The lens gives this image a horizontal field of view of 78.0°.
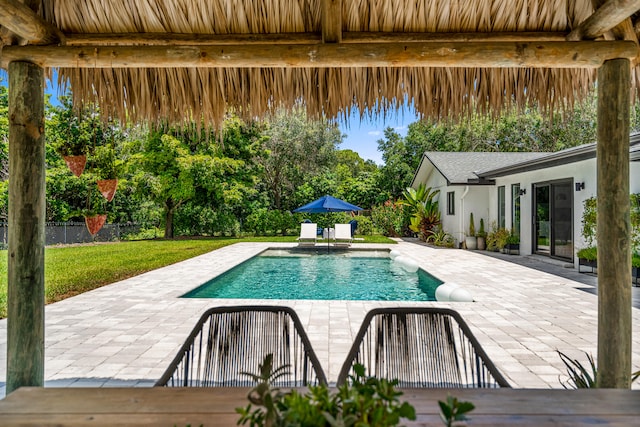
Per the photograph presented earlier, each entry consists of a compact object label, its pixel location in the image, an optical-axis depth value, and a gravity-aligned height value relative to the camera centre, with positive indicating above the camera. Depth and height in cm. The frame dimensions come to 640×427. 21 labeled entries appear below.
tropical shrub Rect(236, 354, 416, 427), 92 -47
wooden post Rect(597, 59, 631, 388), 242 -7
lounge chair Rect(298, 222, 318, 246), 1562 -57
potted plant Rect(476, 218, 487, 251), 1422 -78
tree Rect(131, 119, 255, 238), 1958 +225
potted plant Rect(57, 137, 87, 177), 417 +72
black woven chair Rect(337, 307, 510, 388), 222 -76
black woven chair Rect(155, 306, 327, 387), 226 -74
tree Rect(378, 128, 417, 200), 2345 +252
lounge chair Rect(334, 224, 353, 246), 1559 -53
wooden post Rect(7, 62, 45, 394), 245 -17
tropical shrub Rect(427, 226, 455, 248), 1493 -82
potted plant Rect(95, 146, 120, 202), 518 +68
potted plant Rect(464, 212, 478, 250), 1423 -85
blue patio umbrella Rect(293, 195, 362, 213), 1592 +47
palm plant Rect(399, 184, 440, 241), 1681 +36
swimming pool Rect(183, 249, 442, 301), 771 -145
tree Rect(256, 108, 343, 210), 2380 +380
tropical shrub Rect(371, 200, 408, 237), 2019 -2
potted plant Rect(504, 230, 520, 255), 1248 -85
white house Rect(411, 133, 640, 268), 938 +78
